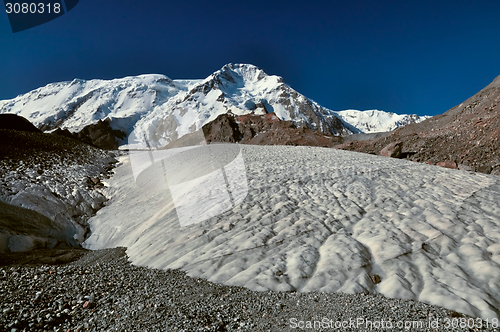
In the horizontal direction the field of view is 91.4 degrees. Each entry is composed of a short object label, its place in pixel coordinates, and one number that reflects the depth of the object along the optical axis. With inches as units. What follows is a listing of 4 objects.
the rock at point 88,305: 206.5
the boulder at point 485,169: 801.7
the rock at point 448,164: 852.9
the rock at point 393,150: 1223.5
